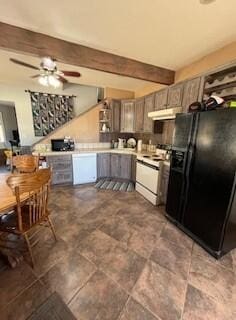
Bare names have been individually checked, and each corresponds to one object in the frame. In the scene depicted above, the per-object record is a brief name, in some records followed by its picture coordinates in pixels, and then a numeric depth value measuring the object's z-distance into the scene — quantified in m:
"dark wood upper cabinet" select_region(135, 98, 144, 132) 3.94
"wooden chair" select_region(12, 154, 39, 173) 2.52
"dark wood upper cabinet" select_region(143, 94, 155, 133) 3.57
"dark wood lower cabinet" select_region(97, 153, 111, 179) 4.14
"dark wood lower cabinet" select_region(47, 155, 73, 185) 3.66
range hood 2.73
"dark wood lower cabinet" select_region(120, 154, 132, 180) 4.05
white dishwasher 3.83
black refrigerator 1.67
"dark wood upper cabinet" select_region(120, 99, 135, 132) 4.23
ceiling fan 2.26
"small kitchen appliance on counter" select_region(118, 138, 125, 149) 4.51
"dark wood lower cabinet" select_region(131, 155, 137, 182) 3.97
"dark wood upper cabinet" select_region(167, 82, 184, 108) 2.74
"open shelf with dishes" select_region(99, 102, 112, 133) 4.25
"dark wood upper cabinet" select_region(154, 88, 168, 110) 3.12
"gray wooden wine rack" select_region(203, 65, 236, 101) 2.11
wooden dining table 1.43
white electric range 2.95
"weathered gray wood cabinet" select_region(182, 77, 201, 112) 2.43
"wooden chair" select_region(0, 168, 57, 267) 1.48
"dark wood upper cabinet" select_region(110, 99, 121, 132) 4.24
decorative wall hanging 5.04
